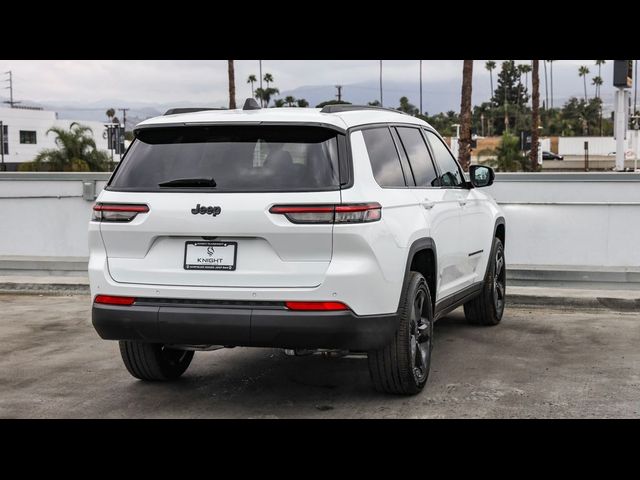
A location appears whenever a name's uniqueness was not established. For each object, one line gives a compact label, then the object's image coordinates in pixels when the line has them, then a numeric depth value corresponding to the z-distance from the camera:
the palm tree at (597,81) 165.25
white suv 5.34
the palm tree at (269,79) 141.00
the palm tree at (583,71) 156.38
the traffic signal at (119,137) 61.81
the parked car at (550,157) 87.59
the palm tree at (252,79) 154.12
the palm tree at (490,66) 148.96
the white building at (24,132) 80.00
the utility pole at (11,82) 123.10
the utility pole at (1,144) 66.57
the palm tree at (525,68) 142.75
